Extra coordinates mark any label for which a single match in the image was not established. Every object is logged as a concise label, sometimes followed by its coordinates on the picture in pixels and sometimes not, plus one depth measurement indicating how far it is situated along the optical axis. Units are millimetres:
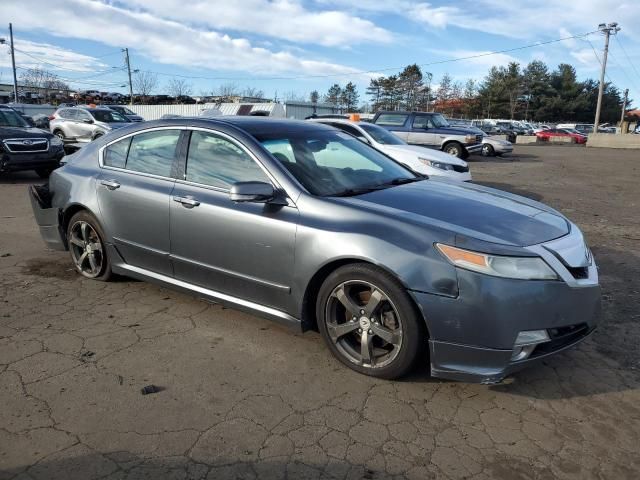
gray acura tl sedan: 2881
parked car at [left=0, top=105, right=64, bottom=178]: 11164
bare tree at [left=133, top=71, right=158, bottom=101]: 71275
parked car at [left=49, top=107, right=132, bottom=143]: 17062
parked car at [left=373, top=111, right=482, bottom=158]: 17625
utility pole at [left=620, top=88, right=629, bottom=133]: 81312
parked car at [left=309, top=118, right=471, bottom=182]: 9867
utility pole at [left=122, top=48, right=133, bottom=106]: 61838
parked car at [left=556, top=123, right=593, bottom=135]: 57709
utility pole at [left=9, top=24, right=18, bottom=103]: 49781
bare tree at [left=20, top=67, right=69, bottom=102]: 75875
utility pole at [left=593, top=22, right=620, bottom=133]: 45625
